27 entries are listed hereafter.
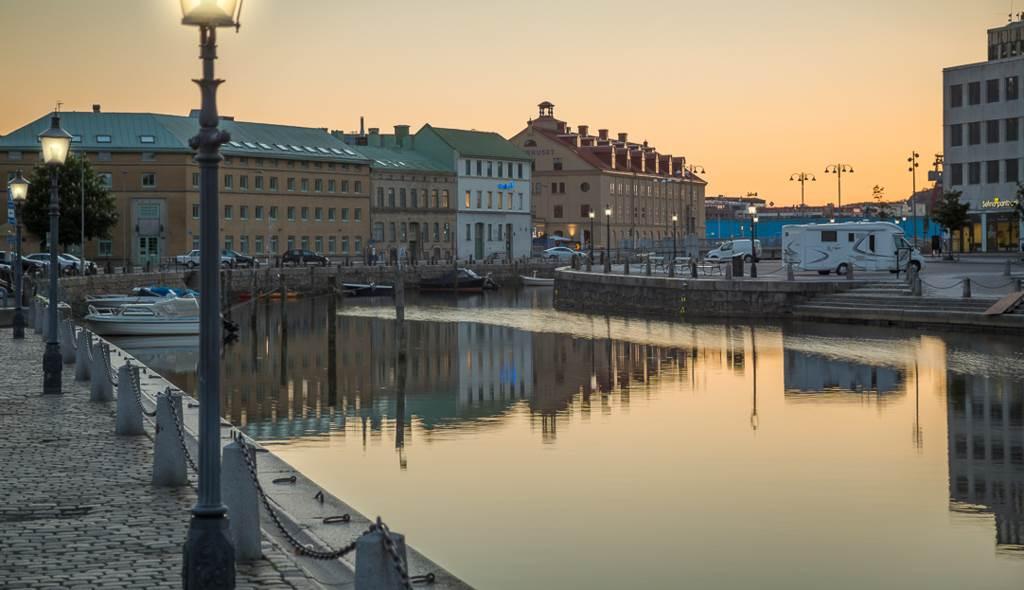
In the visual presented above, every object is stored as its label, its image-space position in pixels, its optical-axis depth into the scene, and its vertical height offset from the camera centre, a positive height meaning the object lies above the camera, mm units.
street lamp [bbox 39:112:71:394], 27188 +221
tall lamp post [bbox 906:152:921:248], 134125 +10085
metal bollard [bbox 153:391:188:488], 17969 -2143
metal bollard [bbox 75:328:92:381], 32784 -1784
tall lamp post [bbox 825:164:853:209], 131500 +9422
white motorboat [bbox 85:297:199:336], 64312 -1837
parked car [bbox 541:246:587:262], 148500 +2341
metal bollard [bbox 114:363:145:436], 22609 -2052
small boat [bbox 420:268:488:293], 122688 -361
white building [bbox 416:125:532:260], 154500 +9396
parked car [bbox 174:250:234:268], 107812 +1525
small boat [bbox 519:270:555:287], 132000 -359
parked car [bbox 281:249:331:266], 121250 +1770
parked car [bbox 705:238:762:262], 112000 +1865
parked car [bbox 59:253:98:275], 90812 +911
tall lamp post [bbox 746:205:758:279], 74688 +2217
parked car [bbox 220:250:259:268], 113812 +1571
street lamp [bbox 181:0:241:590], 11891 -986
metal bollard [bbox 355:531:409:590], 9805 -1919
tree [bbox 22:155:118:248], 99812 +5284
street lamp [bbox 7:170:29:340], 35688 +1214
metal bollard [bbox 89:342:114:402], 28109 -1927
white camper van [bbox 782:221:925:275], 75812 +1350
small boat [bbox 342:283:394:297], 116125 -896
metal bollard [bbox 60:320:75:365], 38269 -1692
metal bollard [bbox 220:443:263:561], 14047 -2118
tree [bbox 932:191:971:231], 104500 +4284
